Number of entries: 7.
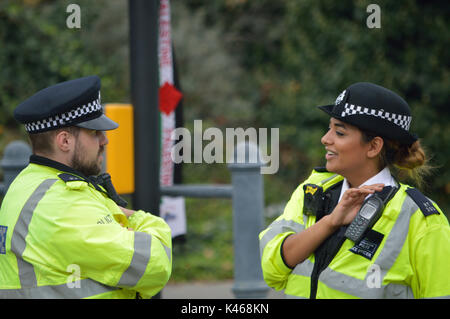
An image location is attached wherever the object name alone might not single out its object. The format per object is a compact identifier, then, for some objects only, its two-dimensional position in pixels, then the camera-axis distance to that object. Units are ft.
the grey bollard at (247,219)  33.14
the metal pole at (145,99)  30.48
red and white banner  34.55
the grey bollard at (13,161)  34.68
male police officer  17.02
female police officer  16.60
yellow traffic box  30.96
